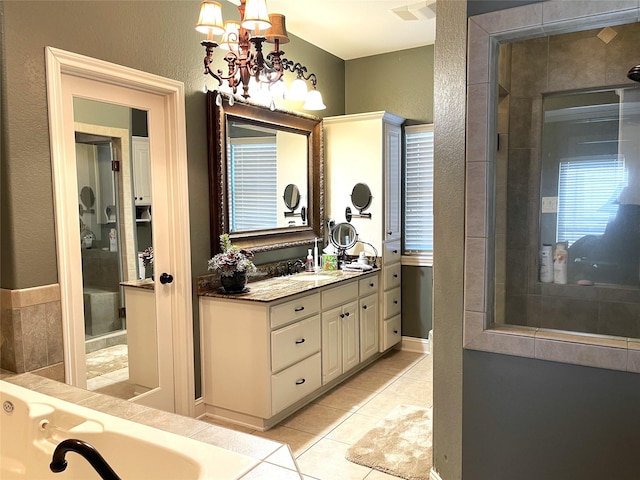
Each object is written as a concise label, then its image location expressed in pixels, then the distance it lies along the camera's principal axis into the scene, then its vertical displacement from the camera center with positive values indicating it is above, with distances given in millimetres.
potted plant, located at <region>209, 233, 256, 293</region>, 3092 -389
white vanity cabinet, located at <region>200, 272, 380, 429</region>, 3004 -952
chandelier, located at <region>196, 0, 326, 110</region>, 2484 +894
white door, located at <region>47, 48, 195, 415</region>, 2381 -23
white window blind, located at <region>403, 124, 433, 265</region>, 4531 +86
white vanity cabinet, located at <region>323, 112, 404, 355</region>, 4258 +189
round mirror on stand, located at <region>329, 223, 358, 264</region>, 4355 -300
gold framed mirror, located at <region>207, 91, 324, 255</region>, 3242 +250
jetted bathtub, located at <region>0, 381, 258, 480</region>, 1441 -764
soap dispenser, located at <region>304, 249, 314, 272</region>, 4062 -495
